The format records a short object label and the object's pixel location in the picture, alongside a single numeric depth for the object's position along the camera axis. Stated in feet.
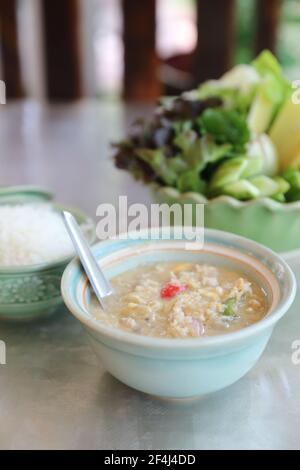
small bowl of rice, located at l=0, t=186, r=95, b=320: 3.18
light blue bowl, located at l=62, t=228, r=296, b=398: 2.41
